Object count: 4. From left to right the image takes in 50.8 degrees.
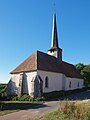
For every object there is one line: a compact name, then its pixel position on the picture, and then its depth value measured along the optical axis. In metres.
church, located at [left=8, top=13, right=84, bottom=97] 14.90
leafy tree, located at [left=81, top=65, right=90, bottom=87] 26.27
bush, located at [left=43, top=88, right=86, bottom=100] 14.39
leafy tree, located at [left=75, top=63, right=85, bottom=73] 28.41
